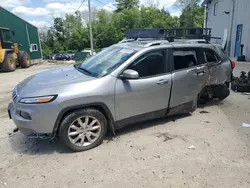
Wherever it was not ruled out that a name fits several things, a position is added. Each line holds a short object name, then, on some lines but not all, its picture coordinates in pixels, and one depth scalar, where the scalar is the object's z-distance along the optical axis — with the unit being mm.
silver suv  3051
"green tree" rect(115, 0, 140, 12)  59906
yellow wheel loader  13531
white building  13880
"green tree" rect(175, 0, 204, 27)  43938
